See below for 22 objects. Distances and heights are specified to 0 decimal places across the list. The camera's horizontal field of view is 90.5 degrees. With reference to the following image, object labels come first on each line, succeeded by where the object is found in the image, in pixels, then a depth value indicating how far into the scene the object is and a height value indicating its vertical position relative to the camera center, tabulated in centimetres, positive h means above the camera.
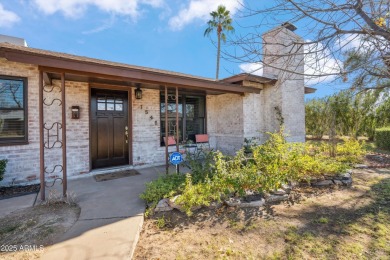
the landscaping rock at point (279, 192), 364 -120
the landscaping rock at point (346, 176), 439 -111
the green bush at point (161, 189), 335 -106
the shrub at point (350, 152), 622 -88
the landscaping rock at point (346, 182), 433 -122
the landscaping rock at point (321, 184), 431 -125
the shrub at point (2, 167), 392 -73
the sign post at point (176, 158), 426 -63
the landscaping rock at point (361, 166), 579 -115
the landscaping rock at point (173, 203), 307 -119
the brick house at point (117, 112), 427 +55
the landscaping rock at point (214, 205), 319 -125
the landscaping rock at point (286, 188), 377 -118
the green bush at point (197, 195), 297 -106
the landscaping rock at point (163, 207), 311 -124
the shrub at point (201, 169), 381 -82
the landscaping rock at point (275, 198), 354 -129
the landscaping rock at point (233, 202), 326 -124
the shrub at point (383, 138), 930 -52
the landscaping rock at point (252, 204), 329 -129
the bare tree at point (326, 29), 290 +162
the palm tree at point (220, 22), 1477 +826
